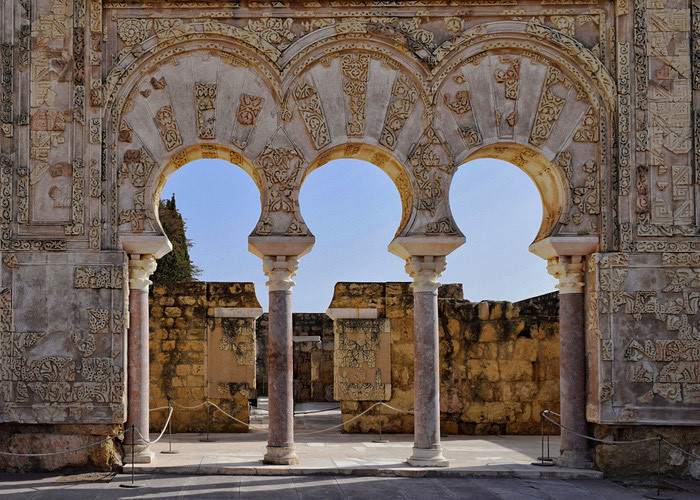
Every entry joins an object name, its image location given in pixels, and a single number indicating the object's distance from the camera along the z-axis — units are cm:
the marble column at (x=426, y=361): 1024
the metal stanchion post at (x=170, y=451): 1119
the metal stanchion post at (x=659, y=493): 885
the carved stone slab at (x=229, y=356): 1399
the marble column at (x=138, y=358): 1020
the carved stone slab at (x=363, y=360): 1376
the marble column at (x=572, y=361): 1041
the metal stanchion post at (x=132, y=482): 906
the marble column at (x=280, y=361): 1016
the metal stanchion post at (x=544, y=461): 1042
